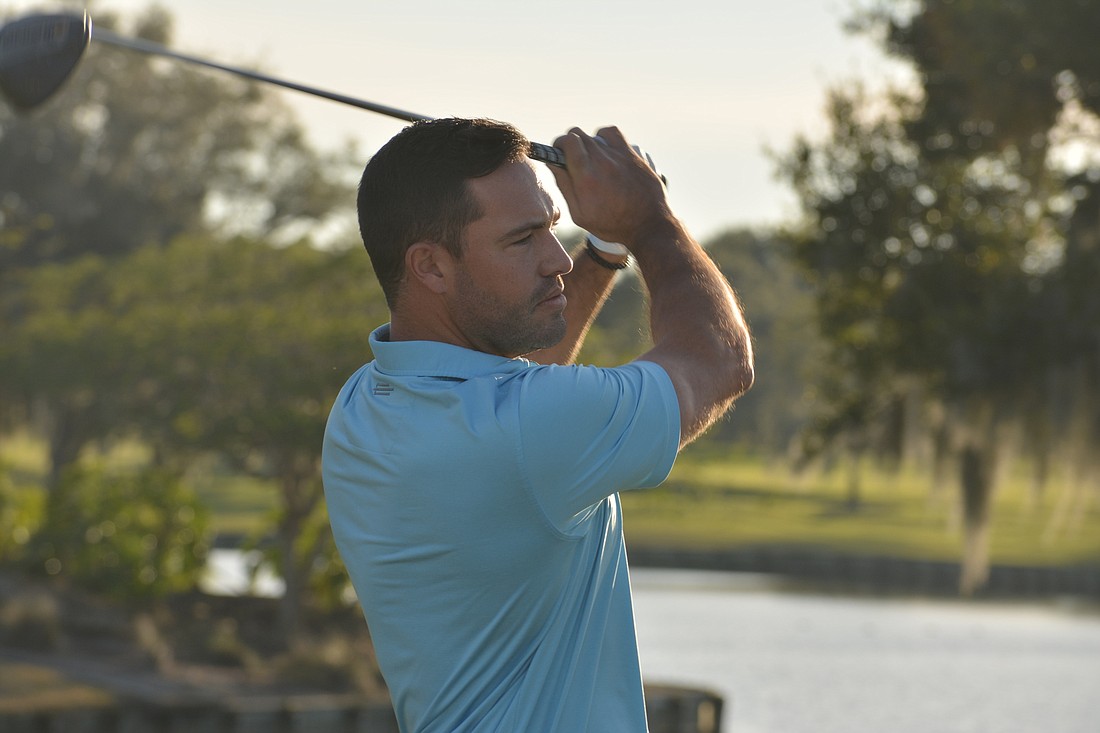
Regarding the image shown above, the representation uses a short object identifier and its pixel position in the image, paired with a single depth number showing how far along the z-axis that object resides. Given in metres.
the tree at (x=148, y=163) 31.91
